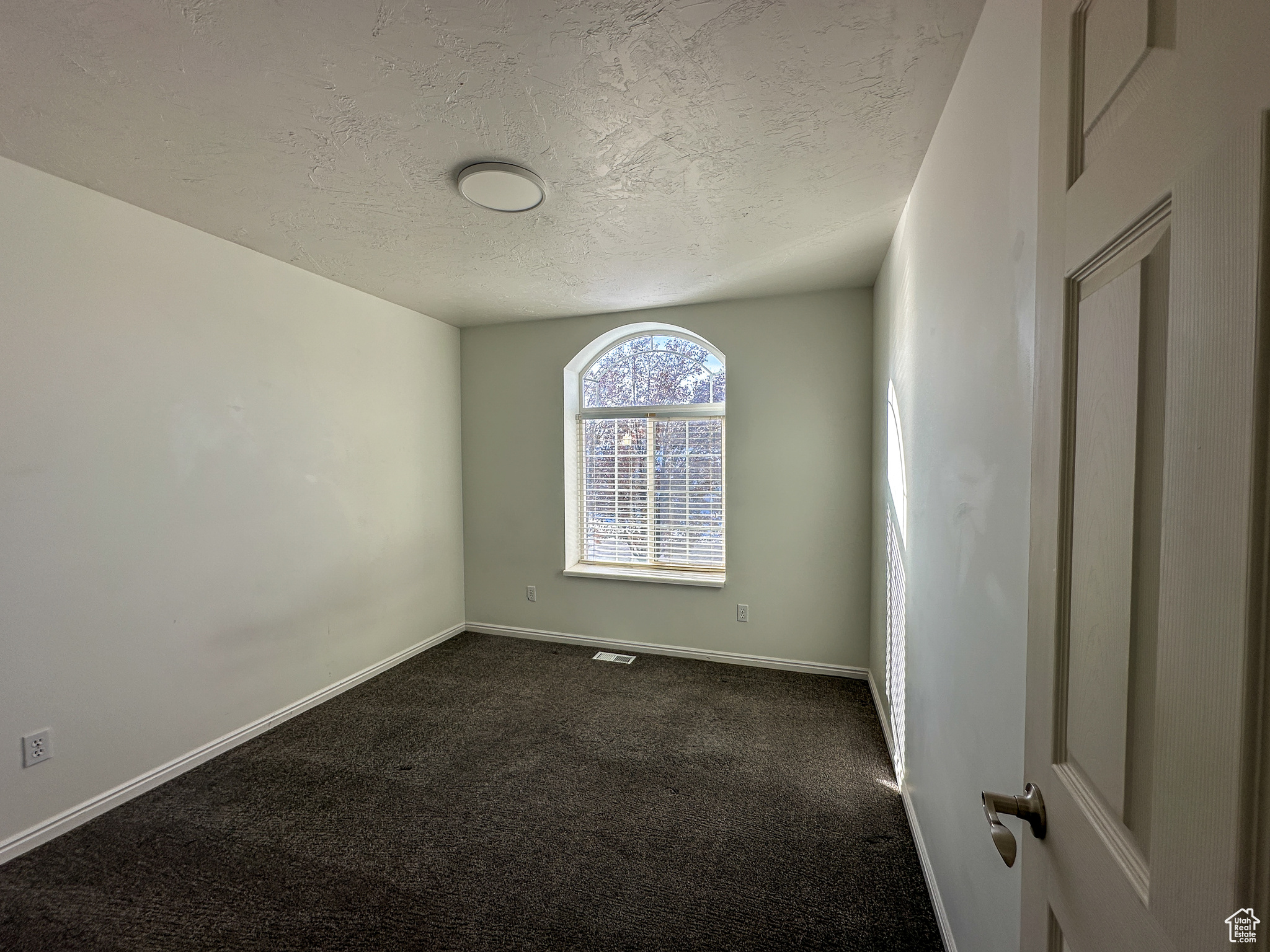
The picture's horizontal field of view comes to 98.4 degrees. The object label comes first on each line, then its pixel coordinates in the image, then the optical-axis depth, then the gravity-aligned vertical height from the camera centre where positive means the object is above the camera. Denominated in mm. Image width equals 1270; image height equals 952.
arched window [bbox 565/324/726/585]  3867 +40
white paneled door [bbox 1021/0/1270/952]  365 -14
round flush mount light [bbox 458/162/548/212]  1936 +1023
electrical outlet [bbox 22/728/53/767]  1933 -1027
